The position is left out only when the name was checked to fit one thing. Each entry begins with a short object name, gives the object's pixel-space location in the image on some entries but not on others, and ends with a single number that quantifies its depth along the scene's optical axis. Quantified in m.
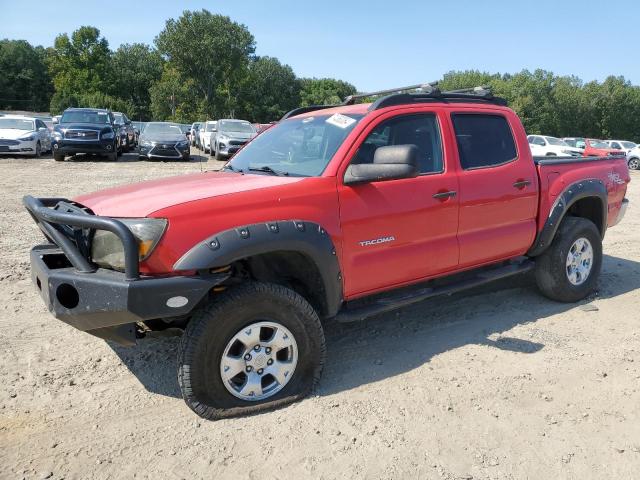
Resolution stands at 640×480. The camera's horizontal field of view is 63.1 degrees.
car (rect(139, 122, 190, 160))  18.41
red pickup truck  2.73
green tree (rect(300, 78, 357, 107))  85.69
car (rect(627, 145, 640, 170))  27.84
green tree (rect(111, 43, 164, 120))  77.62
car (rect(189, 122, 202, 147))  31.70
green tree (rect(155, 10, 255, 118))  58.62
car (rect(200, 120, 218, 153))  24.36
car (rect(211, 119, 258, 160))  19.62
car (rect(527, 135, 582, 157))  26.27
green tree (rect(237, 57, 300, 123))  72.88
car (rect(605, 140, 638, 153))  28.52
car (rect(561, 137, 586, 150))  26.56
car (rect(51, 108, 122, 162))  17.11
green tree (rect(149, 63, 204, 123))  61.47
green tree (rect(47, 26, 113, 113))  70.69
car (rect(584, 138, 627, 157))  25.50
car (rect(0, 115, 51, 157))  17.53
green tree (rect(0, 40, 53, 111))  81.12
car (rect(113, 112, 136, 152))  21.38
